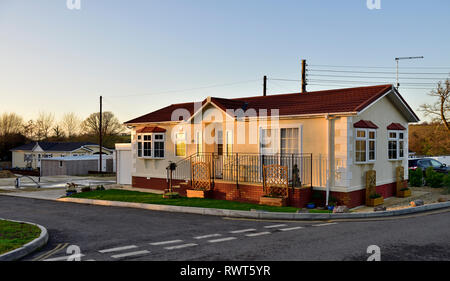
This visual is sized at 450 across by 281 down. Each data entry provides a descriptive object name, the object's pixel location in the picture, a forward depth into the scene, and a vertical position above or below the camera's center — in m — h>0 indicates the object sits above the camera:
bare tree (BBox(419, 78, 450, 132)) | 31.72 +3.60
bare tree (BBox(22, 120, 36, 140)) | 77.94 +3.78
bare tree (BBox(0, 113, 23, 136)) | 75.06 +4.74
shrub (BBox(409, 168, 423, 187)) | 21.20 -1.70
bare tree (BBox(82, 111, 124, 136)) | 79.38 +5.01
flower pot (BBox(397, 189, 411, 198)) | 17.64 -2.12
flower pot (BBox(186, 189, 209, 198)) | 16.75 -2.05
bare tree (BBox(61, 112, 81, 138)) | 85.88 +4.72
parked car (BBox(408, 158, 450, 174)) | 25.06 -1.11
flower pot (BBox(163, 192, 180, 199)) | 16.83 -2.12
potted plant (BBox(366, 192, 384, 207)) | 15.15 -2.10
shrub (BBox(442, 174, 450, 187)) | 18.41 -1.63
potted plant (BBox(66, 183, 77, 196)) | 20.41 -2.30
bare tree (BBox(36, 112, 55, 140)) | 82.31 +4.30
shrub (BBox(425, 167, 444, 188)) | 20.39 -1.65
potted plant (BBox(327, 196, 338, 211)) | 14.11 -2.06
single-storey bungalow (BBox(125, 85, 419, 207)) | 14.73 +0.23
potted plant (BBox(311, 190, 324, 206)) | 14.73 -1.96
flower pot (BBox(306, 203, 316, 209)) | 14.34 -2.20
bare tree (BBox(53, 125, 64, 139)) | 83.75 +3.48
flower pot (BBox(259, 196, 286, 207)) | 14.26 -2.04
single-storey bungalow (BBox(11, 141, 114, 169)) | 53.41 -0.49
